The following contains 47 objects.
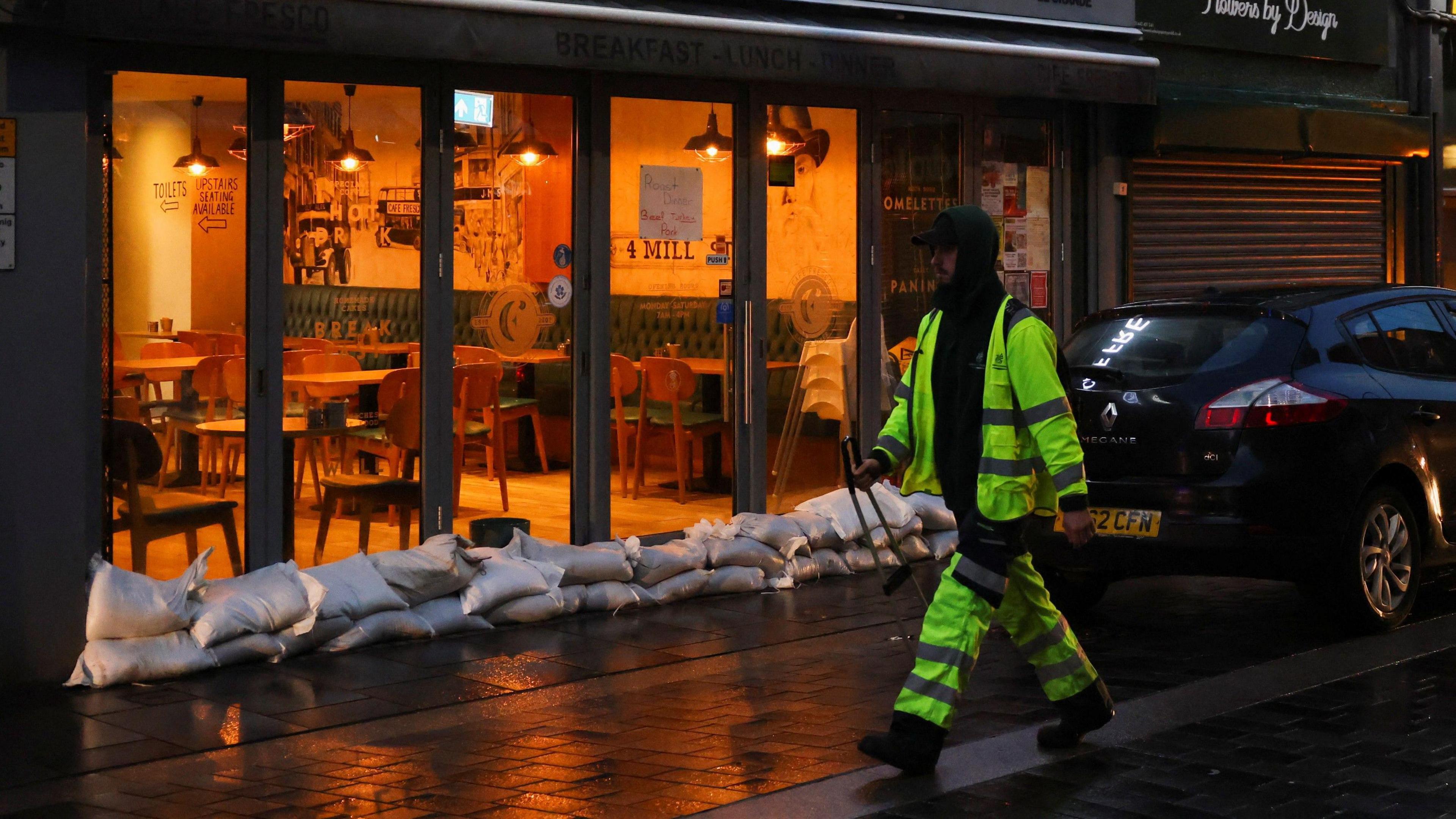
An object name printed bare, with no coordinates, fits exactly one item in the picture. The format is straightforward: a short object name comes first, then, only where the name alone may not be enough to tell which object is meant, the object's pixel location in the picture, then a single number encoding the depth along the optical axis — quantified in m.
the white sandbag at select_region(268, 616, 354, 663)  7.49
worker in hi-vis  5.56
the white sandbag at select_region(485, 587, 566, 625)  8.26
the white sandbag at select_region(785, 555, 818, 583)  9.40
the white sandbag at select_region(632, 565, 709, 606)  8.81
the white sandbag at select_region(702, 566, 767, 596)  9.09
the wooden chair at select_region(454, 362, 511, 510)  9.30
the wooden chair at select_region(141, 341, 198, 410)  8.05
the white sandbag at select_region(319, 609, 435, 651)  7.69
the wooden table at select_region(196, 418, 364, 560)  8.34
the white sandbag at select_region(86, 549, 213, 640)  7.04
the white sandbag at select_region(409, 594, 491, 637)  8.02
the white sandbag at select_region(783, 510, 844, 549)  9.59
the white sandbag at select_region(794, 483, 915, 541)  9.77
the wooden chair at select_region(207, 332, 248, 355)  8.32
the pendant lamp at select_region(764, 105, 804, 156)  10.48
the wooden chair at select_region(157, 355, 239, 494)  8.15
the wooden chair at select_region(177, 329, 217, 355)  8.14
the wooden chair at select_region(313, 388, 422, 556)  8.81
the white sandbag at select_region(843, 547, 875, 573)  9.80
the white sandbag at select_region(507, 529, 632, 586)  8.52
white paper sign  9.94
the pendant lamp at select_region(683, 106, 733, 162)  10.20
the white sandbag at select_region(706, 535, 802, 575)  9.13
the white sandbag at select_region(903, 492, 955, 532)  10.24
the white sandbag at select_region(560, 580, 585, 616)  8.48
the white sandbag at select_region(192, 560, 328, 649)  7.27
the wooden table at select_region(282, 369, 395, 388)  8.65
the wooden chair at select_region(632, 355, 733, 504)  10.12
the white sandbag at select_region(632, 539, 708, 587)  8.86
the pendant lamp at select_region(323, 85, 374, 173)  8.71
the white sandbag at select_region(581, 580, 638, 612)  8.59
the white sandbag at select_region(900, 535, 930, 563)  10.04
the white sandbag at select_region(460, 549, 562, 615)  8.13
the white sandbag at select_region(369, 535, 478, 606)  7.90
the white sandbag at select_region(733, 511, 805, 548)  9.33
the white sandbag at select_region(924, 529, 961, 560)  10.27
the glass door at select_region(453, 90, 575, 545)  9.20
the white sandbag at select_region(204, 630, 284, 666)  7.30
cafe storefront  7.82
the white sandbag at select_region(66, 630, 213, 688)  7.02
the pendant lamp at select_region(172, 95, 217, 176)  8.12
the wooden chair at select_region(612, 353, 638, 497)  9.94
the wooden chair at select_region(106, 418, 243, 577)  7.93
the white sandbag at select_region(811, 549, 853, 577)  9.62
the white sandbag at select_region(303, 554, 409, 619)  7.70
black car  7.62
